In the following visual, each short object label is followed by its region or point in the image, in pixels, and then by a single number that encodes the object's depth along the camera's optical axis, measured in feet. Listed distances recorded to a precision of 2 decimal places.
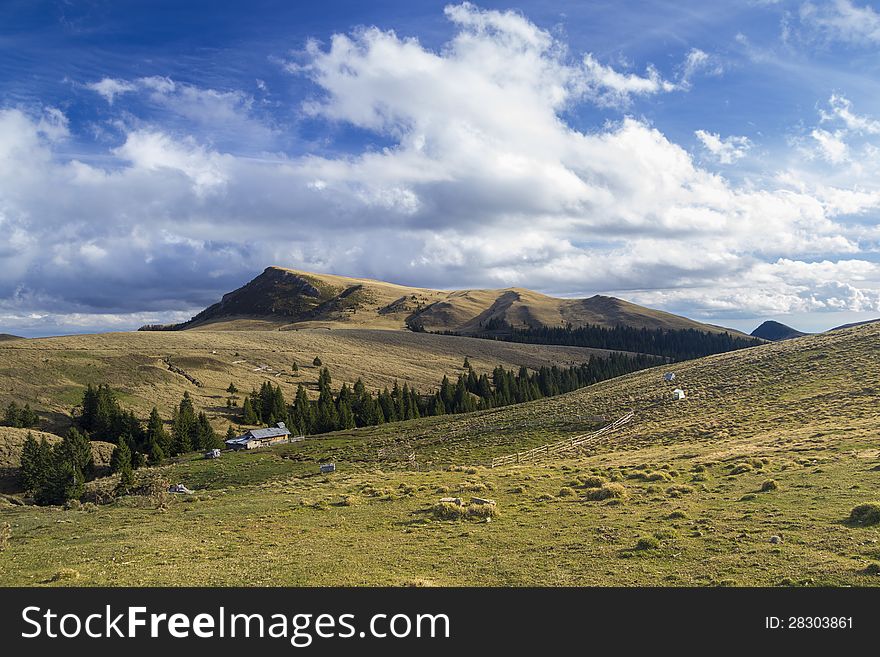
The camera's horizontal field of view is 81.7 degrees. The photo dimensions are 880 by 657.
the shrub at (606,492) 97.45
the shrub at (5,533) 82.26
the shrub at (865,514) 66.13
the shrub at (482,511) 89.10
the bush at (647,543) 63.41
